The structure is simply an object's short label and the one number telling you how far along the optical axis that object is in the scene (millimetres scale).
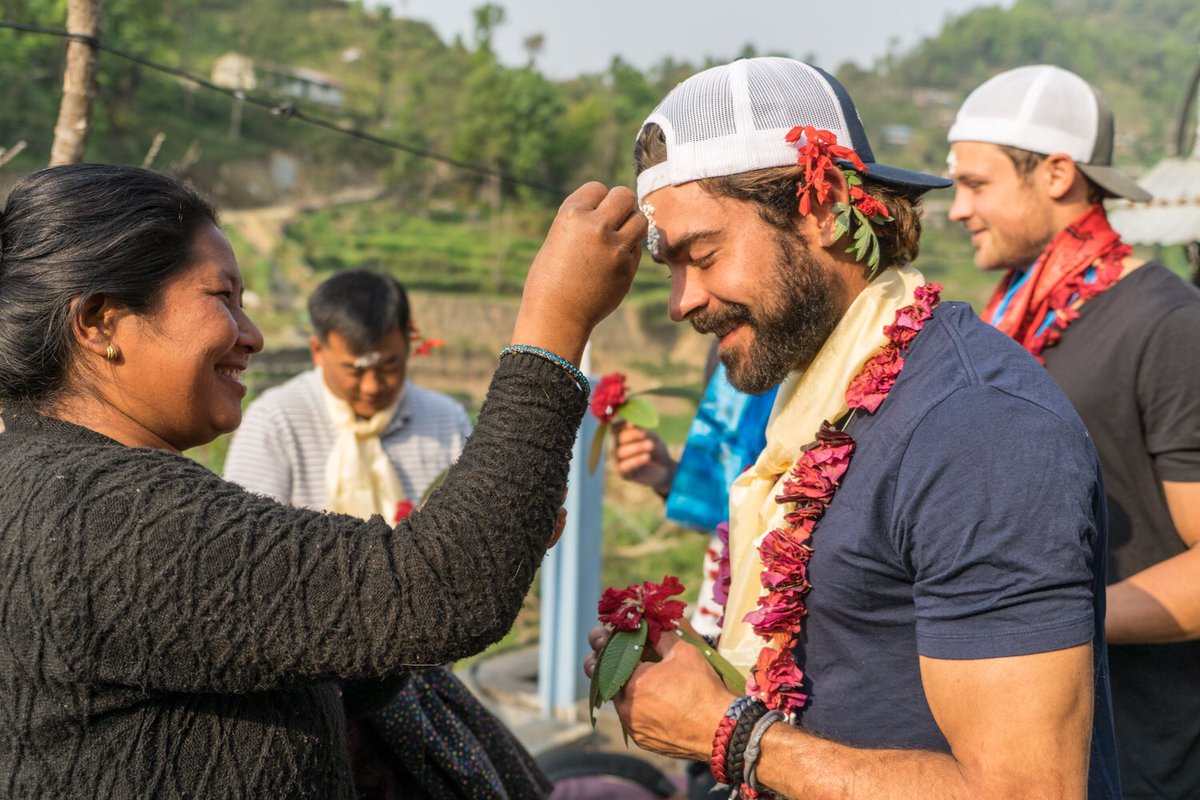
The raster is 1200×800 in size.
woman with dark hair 1393
